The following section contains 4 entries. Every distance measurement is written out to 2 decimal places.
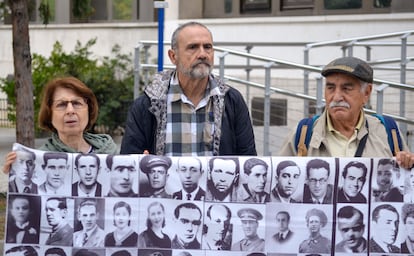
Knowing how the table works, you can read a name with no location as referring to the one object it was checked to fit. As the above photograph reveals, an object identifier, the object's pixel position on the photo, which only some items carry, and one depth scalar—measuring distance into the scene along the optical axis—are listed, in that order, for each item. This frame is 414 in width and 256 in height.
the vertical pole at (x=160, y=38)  10.52
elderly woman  4.43
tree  10.03
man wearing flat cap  4.36
